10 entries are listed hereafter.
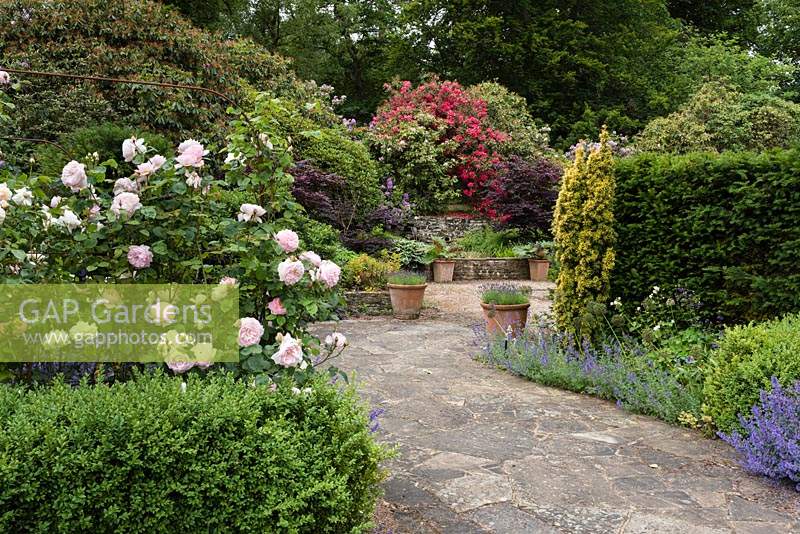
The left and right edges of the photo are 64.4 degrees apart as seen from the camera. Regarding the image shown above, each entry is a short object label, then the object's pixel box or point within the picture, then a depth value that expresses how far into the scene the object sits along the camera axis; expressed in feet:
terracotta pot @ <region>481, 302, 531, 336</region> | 21.66
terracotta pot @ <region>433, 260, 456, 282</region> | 39.11
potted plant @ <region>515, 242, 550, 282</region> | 40.32
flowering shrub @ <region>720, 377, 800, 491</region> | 10.57
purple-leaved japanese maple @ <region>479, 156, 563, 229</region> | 42.29
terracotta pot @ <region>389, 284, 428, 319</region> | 27.78
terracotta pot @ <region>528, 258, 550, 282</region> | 40.27
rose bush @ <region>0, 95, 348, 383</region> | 8.74
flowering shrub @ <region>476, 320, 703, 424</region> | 14.56
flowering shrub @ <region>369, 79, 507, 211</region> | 46.57
